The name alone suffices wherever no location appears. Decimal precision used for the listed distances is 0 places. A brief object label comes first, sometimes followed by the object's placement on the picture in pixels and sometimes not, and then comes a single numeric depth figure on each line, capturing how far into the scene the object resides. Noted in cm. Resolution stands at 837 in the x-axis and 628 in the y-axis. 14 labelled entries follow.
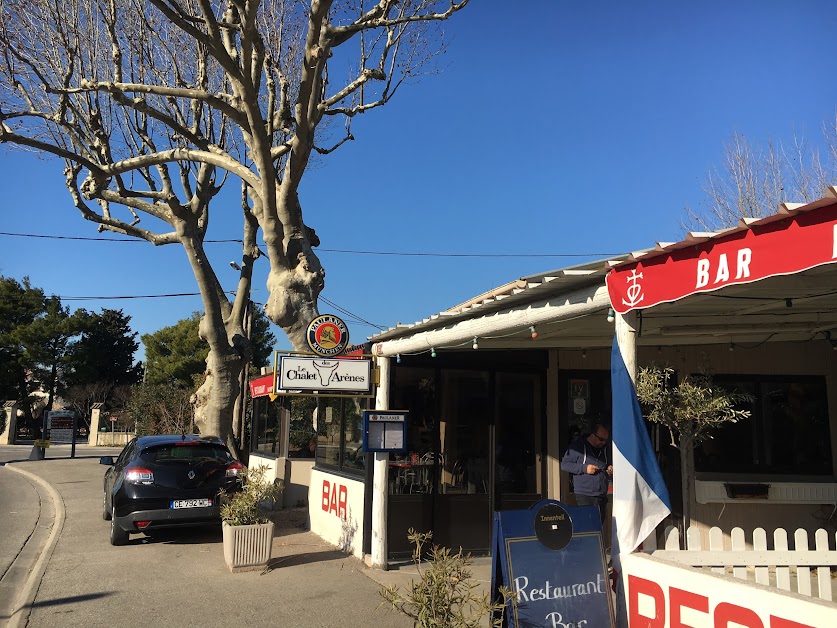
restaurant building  780
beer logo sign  820
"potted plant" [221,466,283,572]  760
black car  902
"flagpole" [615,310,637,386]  441
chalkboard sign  438
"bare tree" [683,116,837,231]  1395
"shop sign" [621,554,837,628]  309
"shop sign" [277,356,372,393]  796
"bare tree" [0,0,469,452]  1100
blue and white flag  418
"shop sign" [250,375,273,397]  1162
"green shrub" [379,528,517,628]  368
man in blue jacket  635
